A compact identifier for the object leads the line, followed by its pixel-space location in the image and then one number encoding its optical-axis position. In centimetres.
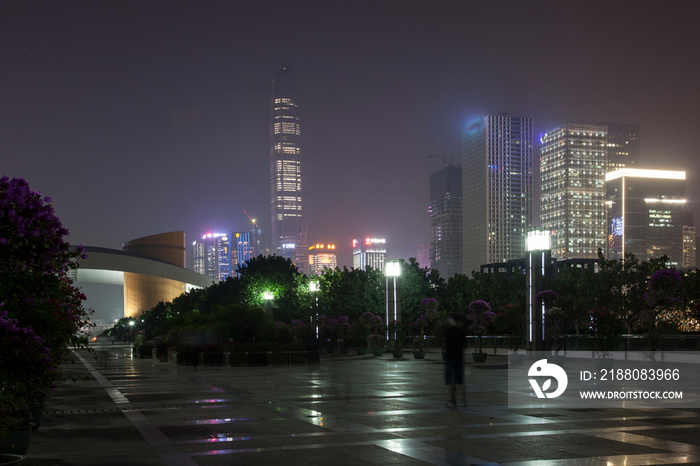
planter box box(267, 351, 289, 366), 3225
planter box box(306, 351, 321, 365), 3322
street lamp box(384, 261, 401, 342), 4825
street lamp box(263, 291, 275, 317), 5628
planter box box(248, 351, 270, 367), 3197
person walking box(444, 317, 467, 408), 1409
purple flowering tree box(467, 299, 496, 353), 3625
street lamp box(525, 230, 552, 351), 3400
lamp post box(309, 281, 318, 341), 5340
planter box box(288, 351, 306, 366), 3256
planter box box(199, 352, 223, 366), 3209
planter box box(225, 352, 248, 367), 3181
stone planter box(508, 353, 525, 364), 3128
